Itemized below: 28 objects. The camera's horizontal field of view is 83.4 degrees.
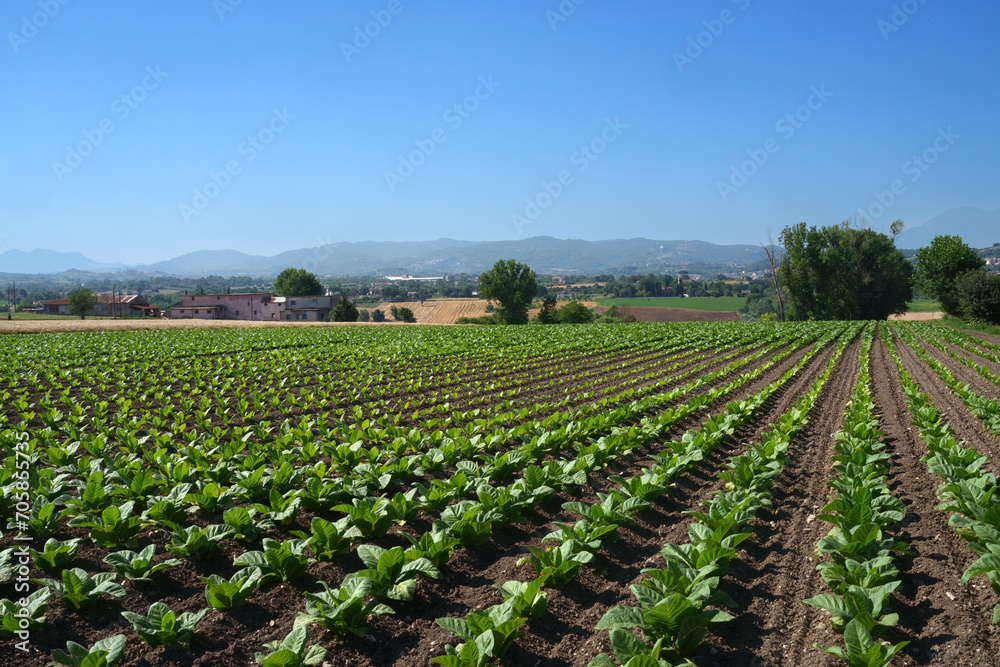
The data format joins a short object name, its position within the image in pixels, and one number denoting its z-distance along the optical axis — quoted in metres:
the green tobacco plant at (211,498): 5.73
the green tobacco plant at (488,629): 3.35
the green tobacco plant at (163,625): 3.64
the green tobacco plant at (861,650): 3.14
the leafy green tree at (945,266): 48.16
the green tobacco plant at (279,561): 4.50
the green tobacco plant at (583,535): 4.79
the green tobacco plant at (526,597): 3.89
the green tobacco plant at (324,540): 4.86
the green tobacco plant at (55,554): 4.52
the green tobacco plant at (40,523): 5.12
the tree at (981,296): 38.09
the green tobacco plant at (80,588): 4.01
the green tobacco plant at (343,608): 3.73
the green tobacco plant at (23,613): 3.65
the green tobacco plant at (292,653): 3.27
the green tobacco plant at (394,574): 4.17
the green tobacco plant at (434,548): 4.55
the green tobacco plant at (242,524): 5.16
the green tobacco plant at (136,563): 4.41
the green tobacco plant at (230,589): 4.09
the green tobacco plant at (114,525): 4.99
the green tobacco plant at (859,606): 3.56
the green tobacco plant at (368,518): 5.27
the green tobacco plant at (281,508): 5.51
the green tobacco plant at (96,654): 3.21
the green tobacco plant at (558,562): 4.36
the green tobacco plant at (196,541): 4.84
